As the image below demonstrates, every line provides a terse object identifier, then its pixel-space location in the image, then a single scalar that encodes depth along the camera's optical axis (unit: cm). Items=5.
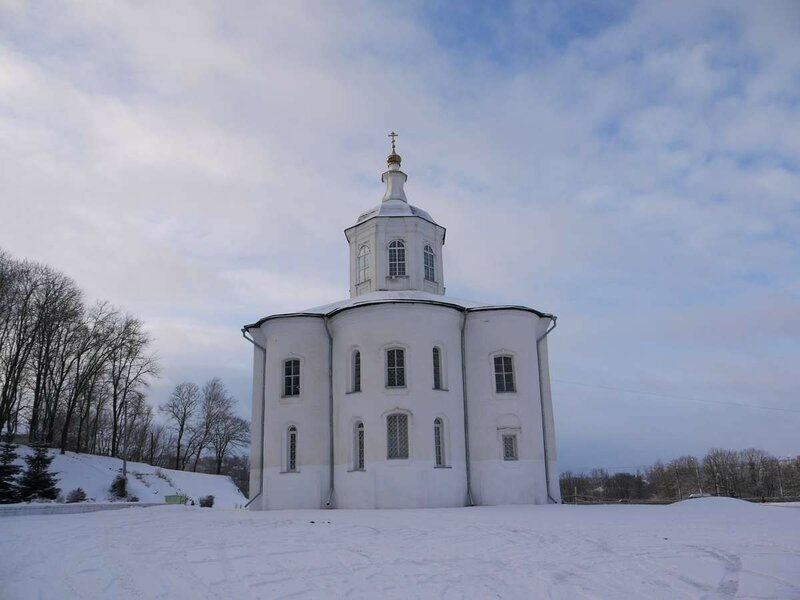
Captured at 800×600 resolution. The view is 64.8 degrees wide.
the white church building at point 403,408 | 2094
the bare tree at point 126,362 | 4316
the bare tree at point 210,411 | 6134
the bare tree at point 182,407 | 6088
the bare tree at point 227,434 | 6209
